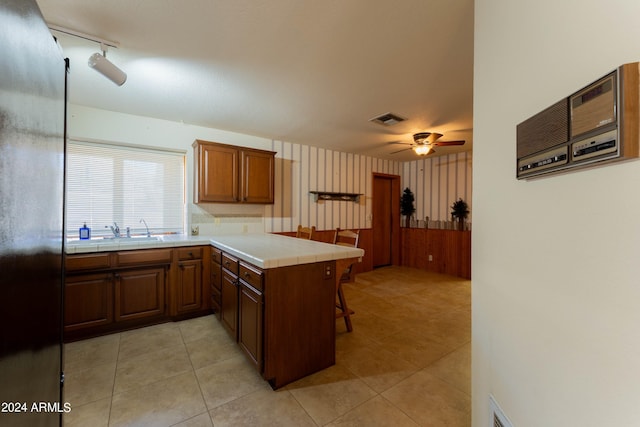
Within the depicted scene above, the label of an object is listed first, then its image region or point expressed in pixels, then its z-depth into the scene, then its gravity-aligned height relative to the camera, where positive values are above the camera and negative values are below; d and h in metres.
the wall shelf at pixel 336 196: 4.66 +0.34
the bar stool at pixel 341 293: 2.58 -0.78
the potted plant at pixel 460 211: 4.87 +0.08
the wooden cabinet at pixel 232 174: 3.19 +0.51
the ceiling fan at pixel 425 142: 3.39 +1.01
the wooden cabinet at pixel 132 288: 2.42 -0.81
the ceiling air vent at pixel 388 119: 3.06 +1.18
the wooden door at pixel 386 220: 5.58 -0.13
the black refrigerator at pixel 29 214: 0.57 -0.01
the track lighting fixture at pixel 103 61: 1.68 +1.02
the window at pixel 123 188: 2.90 +0.28
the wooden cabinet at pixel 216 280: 2.67 -0.74
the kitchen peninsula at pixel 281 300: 1.76 -0.65
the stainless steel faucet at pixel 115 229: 3.03 -0.21
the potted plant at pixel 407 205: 5.77 +0.21
